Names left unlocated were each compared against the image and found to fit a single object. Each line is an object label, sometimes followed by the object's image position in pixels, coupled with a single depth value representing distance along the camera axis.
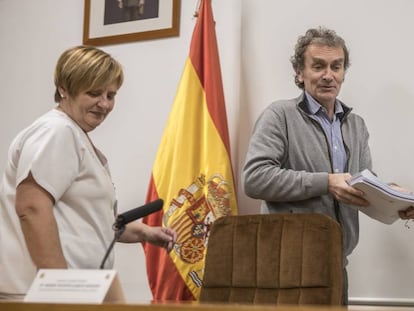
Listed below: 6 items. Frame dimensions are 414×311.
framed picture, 3.44
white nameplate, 1.15
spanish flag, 2.85
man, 2.41
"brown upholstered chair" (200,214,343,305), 2.20
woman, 1.58
